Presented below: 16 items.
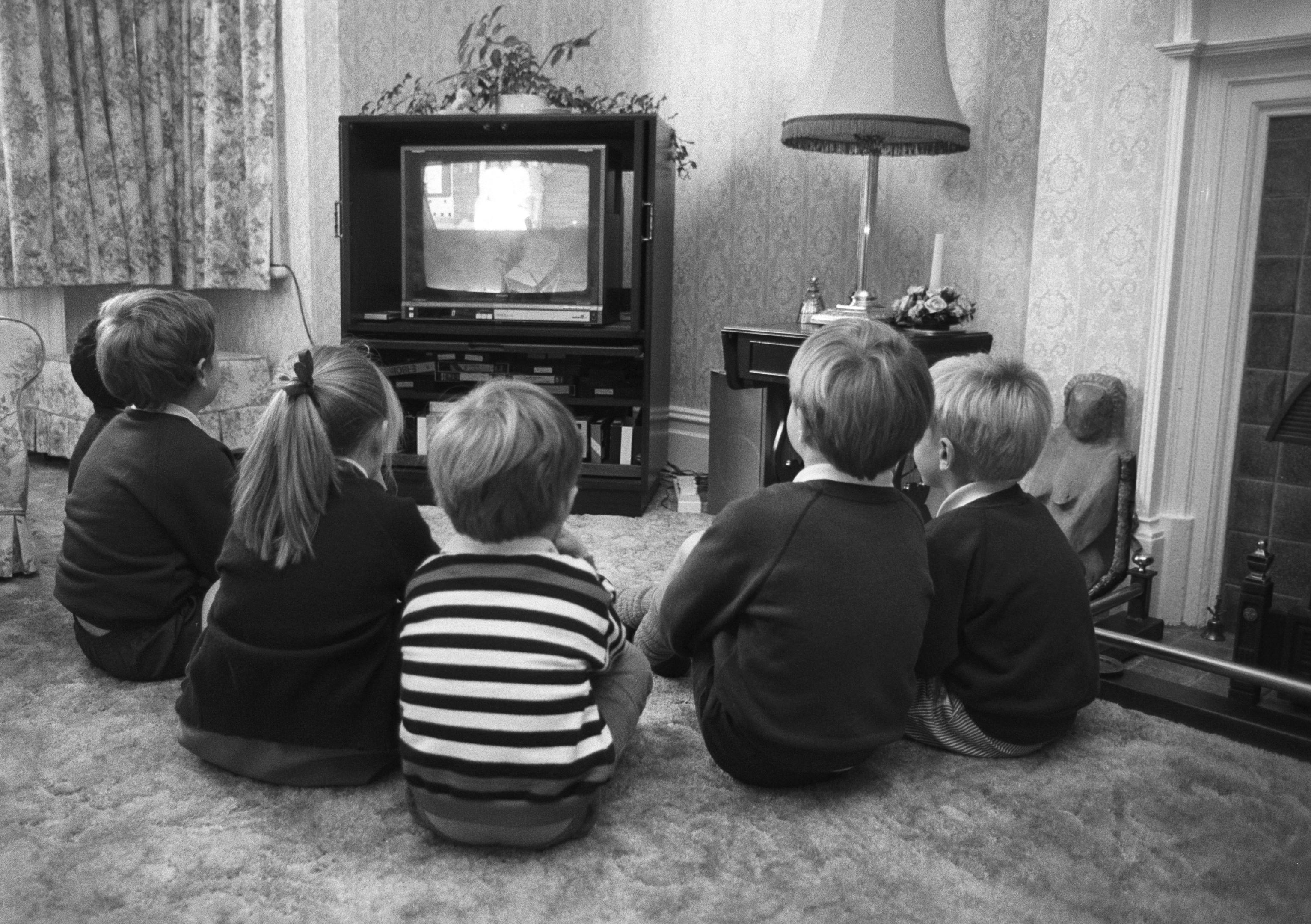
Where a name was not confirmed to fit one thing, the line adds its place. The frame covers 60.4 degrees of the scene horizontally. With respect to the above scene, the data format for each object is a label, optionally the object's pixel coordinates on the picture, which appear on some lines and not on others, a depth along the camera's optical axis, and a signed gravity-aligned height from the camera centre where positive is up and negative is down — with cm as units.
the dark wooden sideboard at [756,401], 305 -32
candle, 305 +9
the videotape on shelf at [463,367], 371 -26
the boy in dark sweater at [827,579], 150 -38
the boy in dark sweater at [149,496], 191 -37
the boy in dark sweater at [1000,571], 165 -39
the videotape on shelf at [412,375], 369 -30
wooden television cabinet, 346 -7
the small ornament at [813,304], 339 -2
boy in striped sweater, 138 -43
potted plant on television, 356 +64
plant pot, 346 +56
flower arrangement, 299 -2
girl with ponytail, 152 -43
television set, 348 +17
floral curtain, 392 +49
